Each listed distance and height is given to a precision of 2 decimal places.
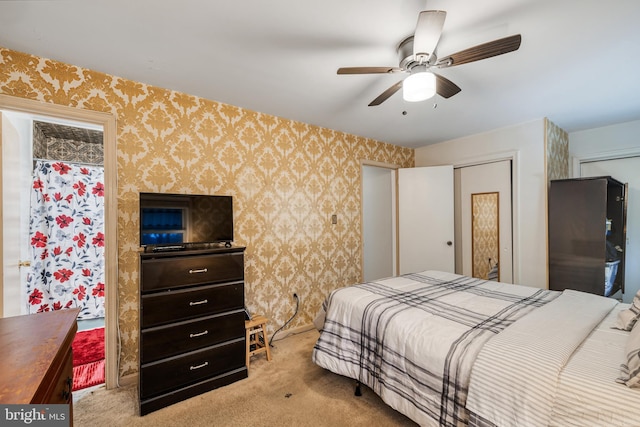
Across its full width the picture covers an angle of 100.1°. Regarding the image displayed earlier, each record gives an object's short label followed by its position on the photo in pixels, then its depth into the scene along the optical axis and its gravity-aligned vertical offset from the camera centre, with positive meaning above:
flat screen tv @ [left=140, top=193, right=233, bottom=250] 1.99 -0.04
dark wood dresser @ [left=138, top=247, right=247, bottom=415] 1.84 -0.81
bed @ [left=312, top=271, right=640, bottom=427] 1.06 -0.68
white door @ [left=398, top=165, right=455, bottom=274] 3.83 -0.08
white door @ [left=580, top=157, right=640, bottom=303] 3.22 -0.06
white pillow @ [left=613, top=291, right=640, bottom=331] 1.42 -0.57
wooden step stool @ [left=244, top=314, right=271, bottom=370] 2.41 -1.12
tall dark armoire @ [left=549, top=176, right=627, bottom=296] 2.71 -0.23
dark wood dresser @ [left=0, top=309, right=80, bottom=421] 0.73 -0.46
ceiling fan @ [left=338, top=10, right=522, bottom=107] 1.32 +0.88
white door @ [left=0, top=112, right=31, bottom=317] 1.90 +0.00
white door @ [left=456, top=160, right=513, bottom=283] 3.42 +0.15
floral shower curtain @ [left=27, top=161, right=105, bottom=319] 3.11 -0.29
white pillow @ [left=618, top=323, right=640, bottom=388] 0.98 -0.59
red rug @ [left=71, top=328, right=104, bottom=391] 2.20 -1.37
